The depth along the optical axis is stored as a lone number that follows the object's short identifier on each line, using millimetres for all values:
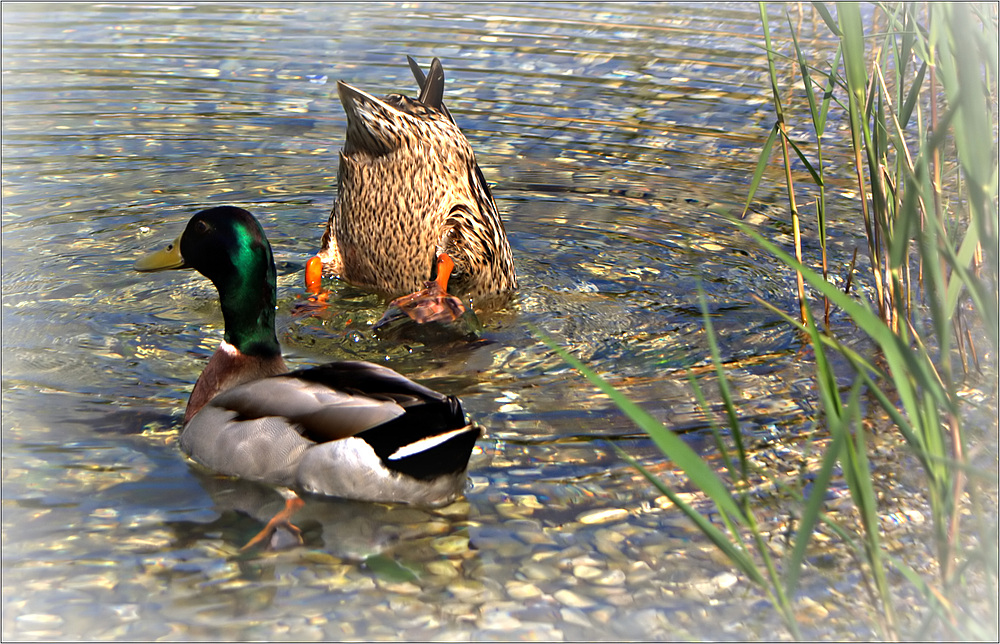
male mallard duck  7047
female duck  11352
